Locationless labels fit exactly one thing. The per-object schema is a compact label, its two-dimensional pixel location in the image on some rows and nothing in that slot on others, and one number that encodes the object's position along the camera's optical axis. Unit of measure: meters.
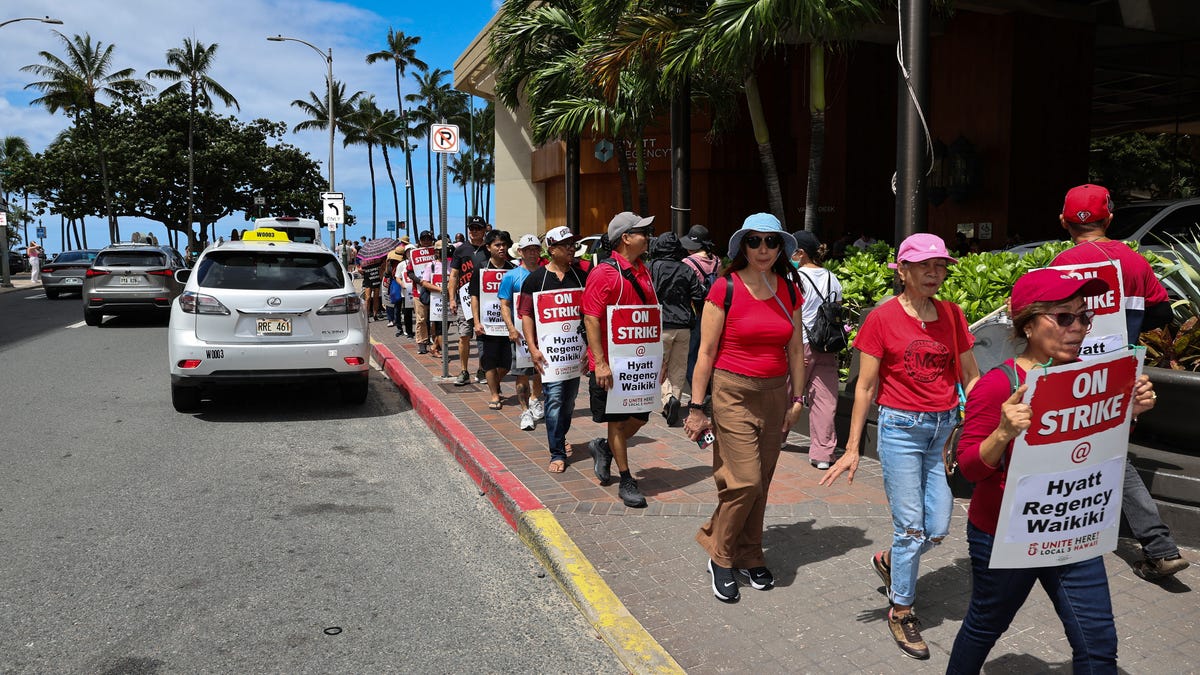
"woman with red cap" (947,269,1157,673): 2.58
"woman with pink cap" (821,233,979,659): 3.63
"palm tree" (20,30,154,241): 46.19
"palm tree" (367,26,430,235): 61.53
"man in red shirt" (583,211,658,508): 5.48
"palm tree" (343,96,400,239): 64.56
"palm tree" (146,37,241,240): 51.47
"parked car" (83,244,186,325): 17.48
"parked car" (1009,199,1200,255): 9.44
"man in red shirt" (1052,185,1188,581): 4.19
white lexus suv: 8.17
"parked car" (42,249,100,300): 26.14
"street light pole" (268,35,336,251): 30.81
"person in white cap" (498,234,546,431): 7.75
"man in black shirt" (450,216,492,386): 10.03
